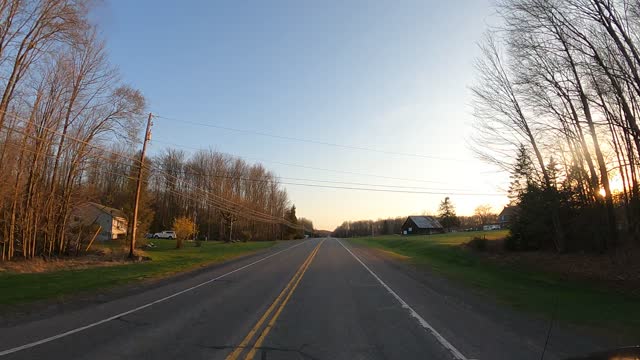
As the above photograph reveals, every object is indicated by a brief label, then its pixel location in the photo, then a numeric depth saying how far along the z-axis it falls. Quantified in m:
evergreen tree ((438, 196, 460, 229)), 127.38
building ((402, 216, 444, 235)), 114.71
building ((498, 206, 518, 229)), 118.07
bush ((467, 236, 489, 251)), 35.25
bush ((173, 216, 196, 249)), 54.80
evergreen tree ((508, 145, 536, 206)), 31.02
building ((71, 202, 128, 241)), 60.71
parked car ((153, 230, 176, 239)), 84.67
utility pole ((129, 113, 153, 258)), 30.83
